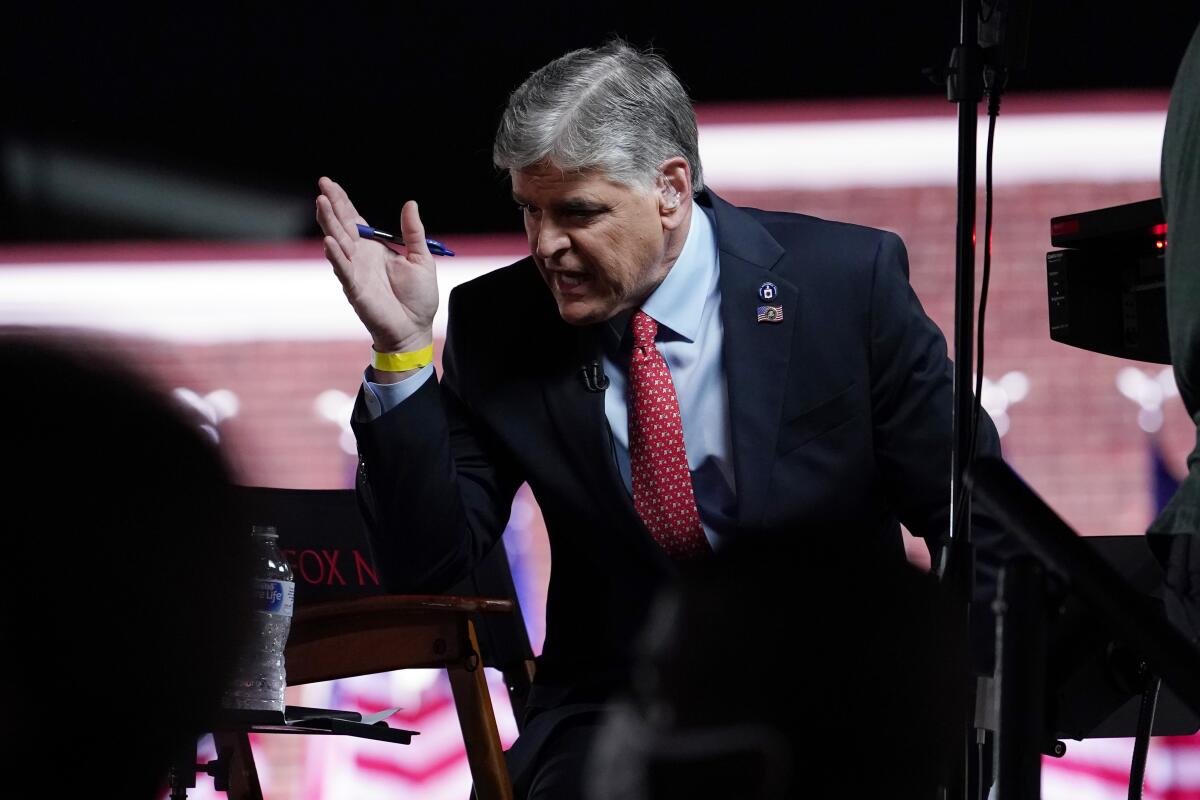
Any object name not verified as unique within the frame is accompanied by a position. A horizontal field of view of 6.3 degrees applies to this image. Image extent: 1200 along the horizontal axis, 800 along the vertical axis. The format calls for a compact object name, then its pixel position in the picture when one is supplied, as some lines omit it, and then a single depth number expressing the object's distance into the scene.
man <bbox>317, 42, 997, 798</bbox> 10.78
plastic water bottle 10.78
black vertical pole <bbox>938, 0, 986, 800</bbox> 10.59
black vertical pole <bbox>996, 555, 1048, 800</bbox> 10.14
